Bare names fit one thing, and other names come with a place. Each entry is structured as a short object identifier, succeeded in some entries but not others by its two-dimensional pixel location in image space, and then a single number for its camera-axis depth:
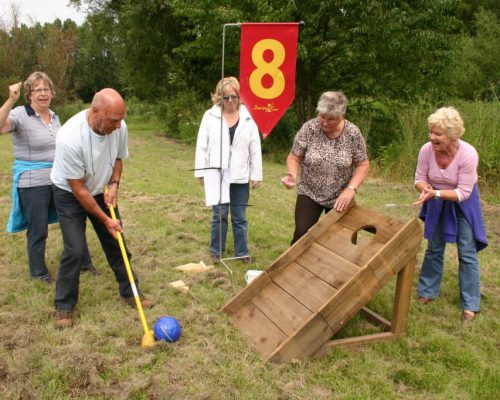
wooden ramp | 3.02
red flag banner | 5.04
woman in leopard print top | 3.66
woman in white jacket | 4.58
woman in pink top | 3.47
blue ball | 3.22
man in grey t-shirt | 3.15
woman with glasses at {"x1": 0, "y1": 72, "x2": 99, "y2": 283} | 4.00
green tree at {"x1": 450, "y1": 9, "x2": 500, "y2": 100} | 17.16
